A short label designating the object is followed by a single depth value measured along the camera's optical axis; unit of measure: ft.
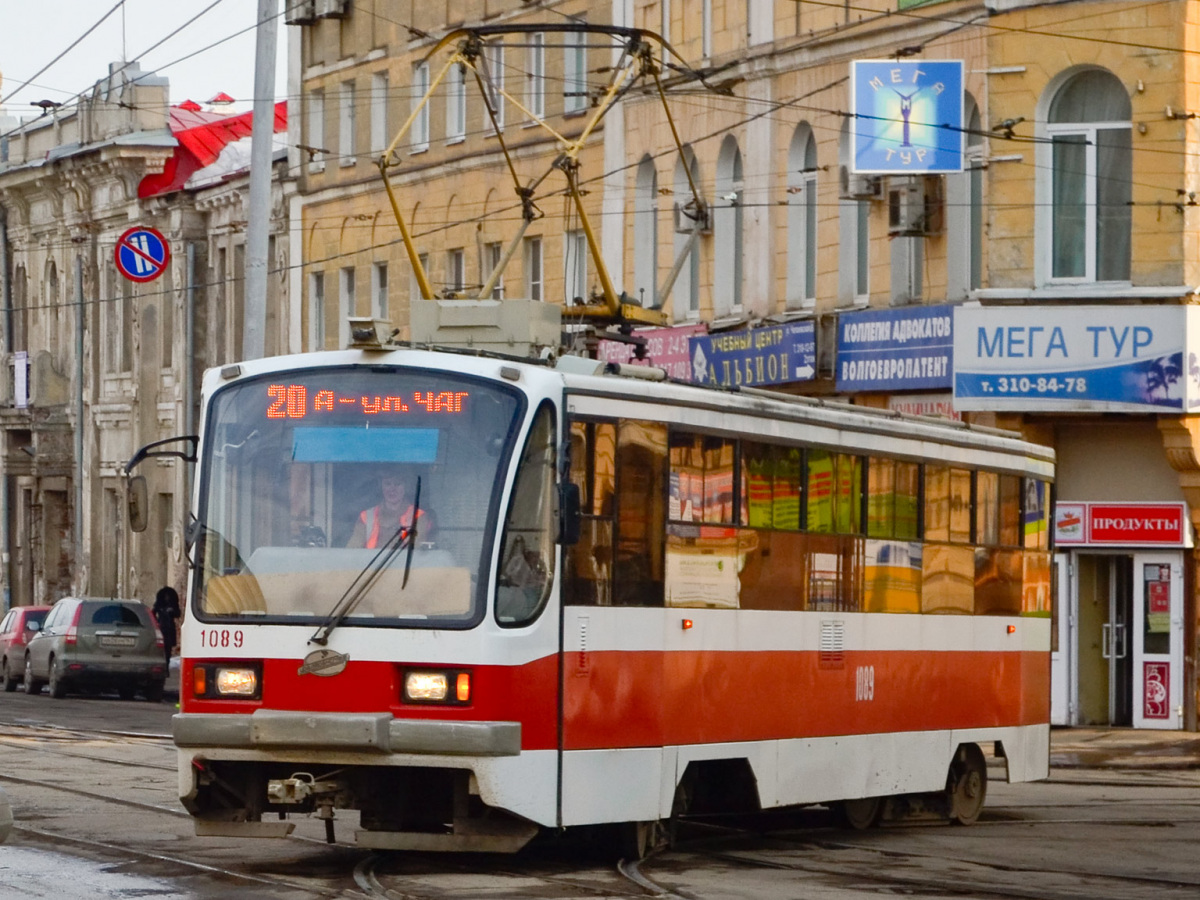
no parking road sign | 145.89
